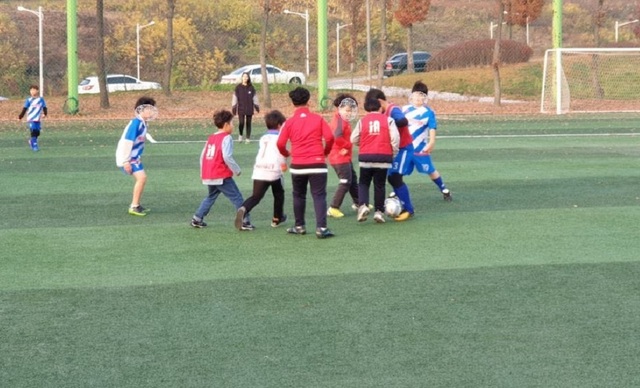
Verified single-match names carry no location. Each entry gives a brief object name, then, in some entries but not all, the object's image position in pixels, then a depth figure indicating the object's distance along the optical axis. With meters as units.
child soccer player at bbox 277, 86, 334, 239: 11.34
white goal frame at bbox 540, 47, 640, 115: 36.03
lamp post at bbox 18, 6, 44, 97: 42.44
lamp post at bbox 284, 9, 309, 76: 52.72
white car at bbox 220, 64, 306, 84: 49.38
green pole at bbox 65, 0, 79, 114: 34.06
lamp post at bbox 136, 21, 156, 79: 49.86
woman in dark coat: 25.03
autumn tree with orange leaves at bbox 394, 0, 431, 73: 50.16
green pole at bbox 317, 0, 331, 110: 35.78
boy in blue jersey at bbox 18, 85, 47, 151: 22.48
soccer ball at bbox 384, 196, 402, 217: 12.41
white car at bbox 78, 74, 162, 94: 47.56
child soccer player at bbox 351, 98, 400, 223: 12.14
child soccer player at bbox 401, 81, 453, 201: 14.27
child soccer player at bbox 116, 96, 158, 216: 13.16
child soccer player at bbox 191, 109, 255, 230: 12.01
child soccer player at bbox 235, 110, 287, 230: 11.76
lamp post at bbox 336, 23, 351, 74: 57.09
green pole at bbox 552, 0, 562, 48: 37.38
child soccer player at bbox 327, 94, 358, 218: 12.42
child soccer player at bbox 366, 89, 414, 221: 12.57
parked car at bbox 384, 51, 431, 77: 55.19
